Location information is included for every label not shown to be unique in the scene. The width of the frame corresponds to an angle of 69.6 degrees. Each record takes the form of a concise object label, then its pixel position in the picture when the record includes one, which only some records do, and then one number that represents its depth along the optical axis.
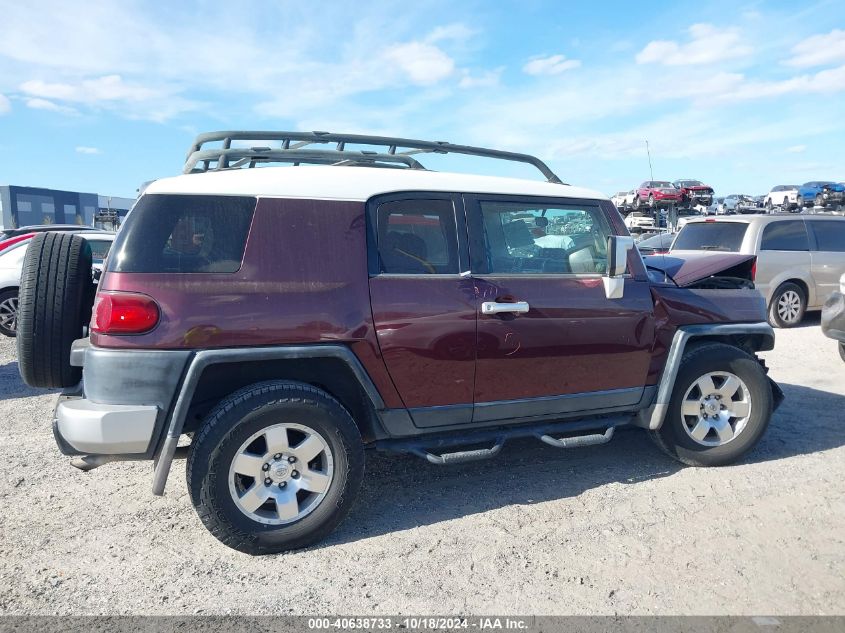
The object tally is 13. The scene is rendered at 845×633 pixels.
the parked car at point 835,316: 6.65
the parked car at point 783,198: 26.70
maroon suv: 2.83
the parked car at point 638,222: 20.05
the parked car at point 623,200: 27.24
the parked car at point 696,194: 25.43
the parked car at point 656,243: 11.62
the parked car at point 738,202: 29.75
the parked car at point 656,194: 25.09
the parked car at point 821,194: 25.39
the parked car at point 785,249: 9.39
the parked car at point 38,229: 11.15
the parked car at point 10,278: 8.55
